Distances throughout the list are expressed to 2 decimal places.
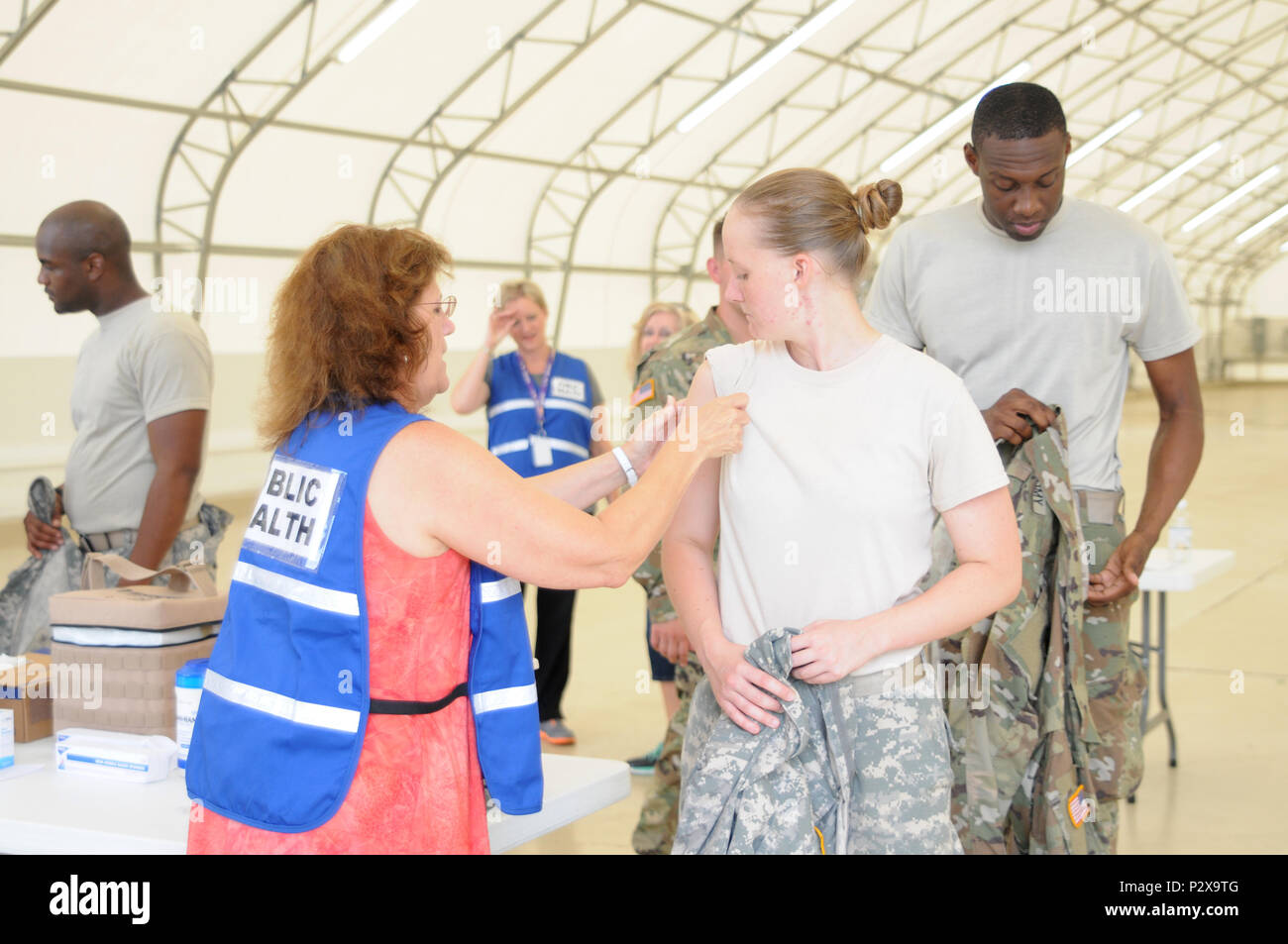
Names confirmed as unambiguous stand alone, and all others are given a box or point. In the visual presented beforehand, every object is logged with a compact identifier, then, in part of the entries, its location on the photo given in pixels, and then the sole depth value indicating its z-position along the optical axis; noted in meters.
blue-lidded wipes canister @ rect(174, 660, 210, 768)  2.20
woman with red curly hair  1.63
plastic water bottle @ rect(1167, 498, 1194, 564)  5.00
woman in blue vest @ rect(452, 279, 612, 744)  5.05
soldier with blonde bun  1.76
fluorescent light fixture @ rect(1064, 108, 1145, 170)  21.58
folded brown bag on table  2.34
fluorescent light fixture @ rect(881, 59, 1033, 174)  18.53
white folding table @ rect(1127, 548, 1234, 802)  4.55
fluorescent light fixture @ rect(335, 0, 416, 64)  10.57
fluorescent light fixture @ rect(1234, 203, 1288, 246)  34.44
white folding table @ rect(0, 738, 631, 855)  1.90
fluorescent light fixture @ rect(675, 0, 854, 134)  14.20
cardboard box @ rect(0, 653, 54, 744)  2.41
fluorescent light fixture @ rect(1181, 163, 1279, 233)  30.44
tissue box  2.16
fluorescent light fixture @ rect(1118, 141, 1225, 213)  26.03
